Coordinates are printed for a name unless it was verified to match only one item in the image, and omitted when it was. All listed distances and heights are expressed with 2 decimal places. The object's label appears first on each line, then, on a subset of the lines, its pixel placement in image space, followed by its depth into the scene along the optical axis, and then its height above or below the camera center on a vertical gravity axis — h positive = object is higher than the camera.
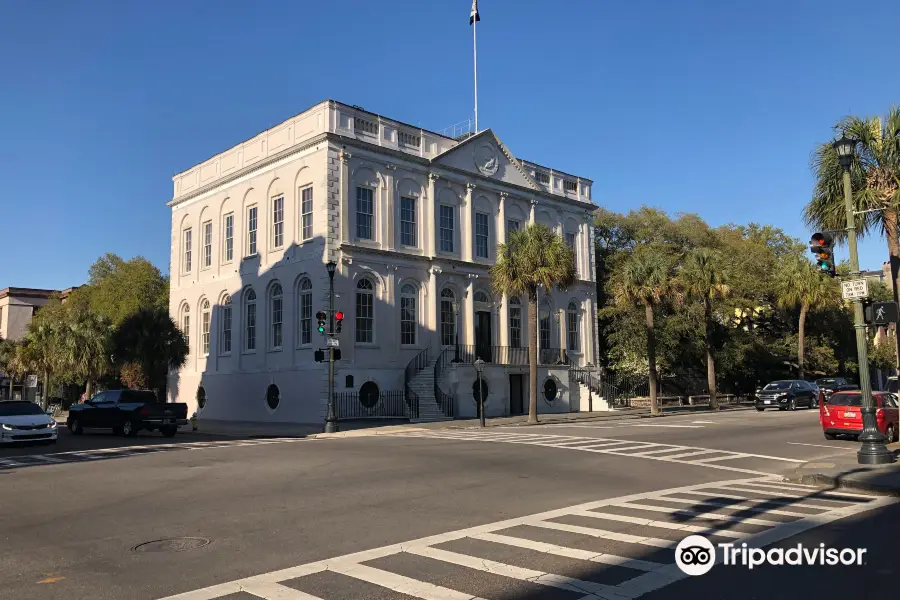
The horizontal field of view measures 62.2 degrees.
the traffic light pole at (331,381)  29.14 -0.10
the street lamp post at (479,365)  32.91 +0.46
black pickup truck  26.75 -1.13
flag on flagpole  43.97 +21.24
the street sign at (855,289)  15.16 +1.61
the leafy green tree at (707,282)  45.25 +5.40
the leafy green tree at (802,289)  52.25 +5.60
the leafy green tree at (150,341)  39.34 +2.17
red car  21.55 -1.38
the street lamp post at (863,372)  14.73 -0.09
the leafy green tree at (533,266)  34.66 +5.07
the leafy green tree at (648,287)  40.47 +4.70
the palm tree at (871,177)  19.78 +5.16
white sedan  22.30 -1.20
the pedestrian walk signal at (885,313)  15.02 +1.10
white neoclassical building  36.00 +5.65
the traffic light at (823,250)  15.02 +2.38
